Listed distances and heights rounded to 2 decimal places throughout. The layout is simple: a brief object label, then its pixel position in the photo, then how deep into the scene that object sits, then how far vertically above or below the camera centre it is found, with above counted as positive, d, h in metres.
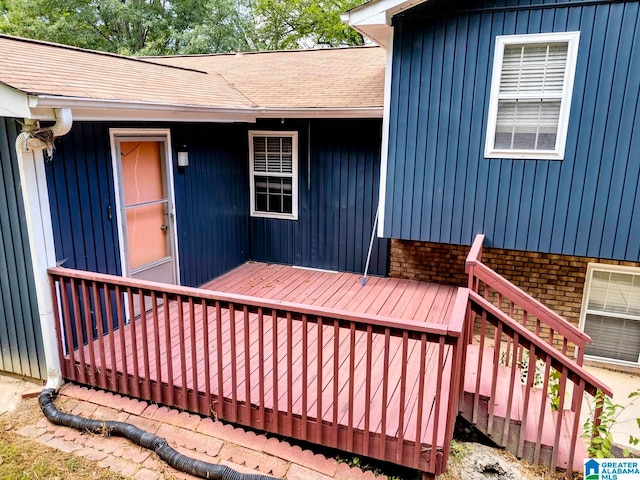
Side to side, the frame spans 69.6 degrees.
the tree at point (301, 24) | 19.14 +5.44
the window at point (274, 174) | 7.05 -0.34
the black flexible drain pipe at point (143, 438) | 3.16 -2.15
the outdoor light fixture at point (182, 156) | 5.62 -0.07
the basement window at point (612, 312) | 6.04 -2.05
